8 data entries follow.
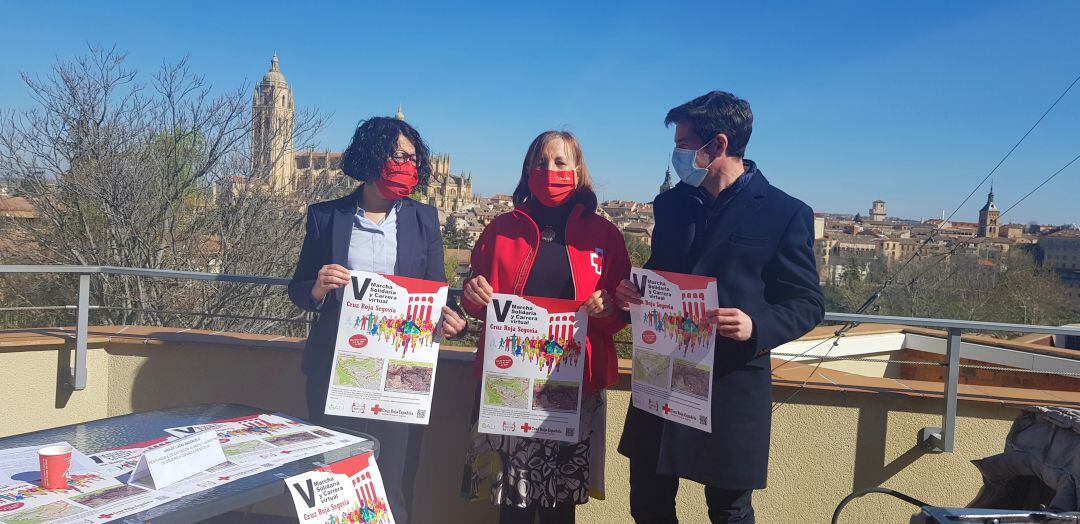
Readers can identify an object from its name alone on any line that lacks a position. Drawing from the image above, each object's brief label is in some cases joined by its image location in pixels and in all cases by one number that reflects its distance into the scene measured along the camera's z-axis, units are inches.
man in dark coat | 78.4
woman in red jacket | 88.8
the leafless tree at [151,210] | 489.4
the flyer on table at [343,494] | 65.5
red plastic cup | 58.9
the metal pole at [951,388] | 113.2
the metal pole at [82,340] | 129.7
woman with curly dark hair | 94.7
